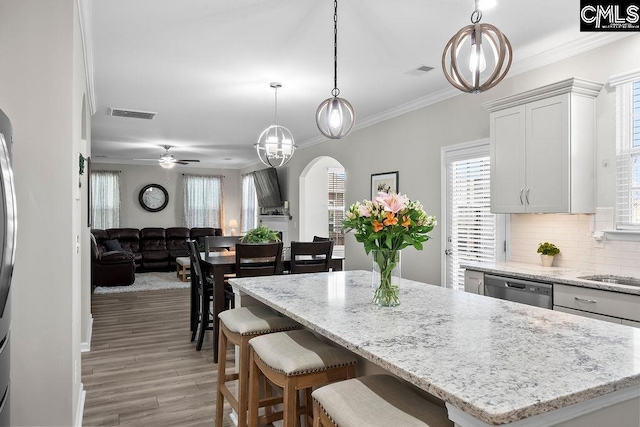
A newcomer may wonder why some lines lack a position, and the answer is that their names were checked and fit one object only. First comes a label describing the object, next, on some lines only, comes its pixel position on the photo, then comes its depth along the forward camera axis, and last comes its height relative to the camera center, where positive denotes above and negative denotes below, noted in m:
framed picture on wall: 5.61 +0.40
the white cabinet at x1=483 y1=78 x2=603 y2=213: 3.29 +0.50
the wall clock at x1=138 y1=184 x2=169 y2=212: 11.26 +0.38
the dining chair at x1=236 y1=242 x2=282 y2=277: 3.93 -0.41
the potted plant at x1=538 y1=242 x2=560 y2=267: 3.67 -0.33
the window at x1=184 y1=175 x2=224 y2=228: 11.64 +0.30
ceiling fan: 8.38 +0.99
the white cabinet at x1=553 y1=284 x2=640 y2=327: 2.67 -0.58
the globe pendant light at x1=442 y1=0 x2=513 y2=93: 1.90 +0.68
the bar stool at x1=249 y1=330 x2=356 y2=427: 1.76 -0.62
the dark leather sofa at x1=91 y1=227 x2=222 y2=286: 9.91 -0.67
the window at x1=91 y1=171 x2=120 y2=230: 10.70 +0.33
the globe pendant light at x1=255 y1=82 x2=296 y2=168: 4.75 +0.68
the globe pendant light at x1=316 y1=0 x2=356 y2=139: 3.14 +0.68
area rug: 7.52 -1.31
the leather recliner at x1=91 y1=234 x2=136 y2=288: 7.76 -1.00
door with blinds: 4.34 -0.02
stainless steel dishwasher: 3.16 -0.58
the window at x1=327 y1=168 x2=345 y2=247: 8.91 +0.17
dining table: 4.09 -0.58
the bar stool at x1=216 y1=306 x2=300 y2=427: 2.26 -0.64
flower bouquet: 1.86 -0.07
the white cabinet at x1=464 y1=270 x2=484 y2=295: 3.69 -0.58
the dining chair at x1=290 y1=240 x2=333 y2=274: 4.20 -0.41
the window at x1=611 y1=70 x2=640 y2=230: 3.17 +0.45
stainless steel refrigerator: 1.51 -0.12
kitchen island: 1.06 -0.42
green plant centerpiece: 4.63 -0.24
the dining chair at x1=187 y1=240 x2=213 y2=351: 4.32 -0.75
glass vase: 1.93 -0.27
